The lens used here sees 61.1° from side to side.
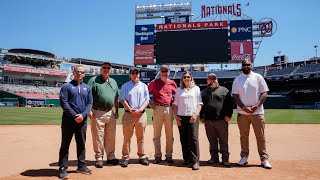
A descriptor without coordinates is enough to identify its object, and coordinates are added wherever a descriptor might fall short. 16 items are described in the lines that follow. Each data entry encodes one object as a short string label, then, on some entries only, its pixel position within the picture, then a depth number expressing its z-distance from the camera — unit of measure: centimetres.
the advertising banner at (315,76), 4152
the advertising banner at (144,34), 3929
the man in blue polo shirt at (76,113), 479
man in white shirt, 549
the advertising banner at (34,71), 5444
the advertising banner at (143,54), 3894
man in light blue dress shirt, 567
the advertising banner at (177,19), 4269
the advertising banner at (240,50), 3688
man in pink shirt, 591
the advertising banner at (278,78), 4562
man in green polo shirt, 548
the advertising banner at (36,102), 4642
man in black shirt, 570
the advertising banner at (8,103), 4478
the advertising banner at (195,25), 3678
